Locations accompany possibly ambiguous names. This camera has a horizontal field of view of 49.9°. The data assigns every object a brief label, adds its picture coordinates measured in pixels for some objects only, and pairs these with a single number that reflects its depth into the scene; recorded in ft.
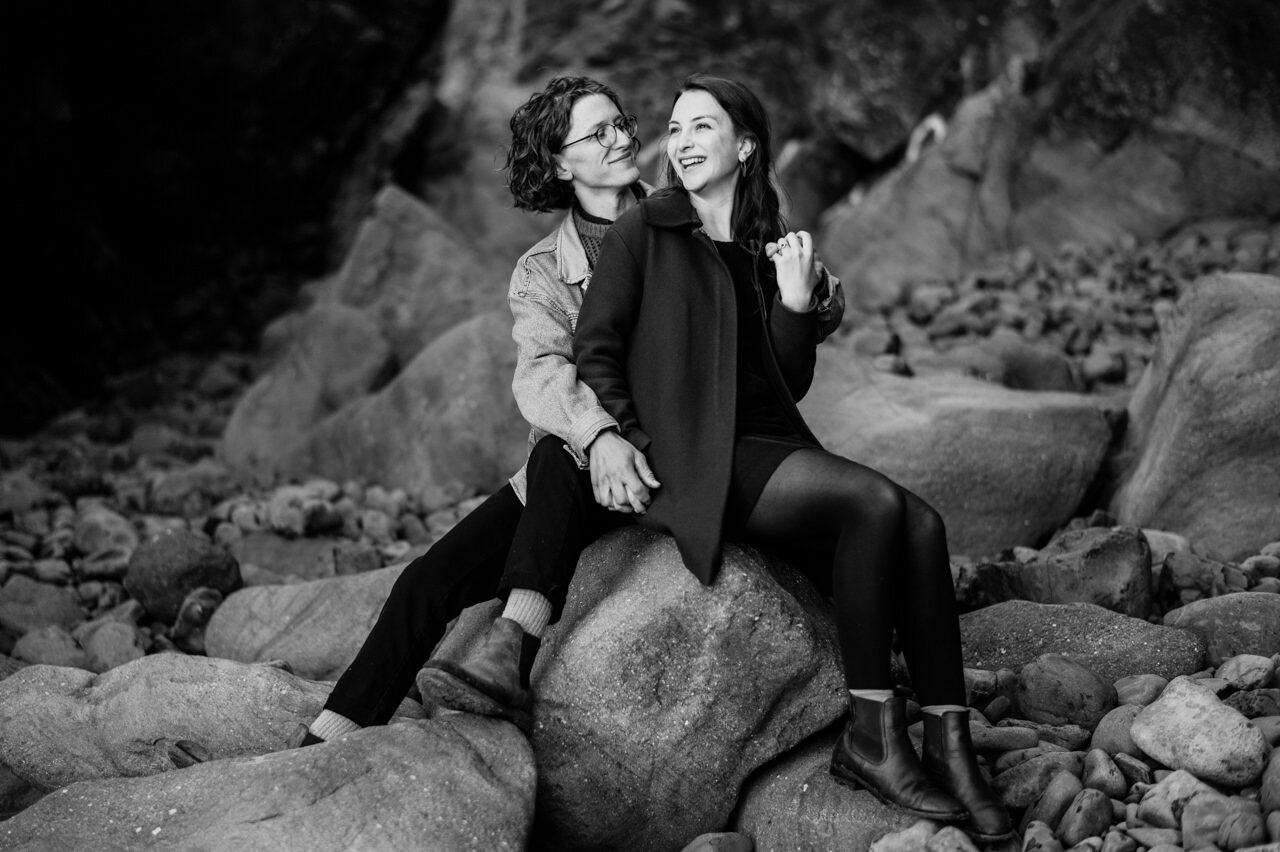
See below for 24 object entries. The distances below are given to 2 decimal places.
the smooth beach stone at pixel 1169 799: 10.65
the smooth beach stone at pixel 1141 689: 12.50
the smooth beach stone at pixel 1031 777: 11.21
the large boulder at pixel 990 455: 18.80
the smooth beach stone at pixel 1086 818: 10.53
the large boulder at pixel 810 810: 10.87
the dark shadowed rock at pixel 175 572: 18.49
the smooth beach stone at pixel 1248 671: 12.43
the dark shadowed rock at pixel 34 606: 18.38
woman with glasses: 11.38
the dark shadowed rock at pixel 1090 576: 14.97
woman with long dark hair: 10.71
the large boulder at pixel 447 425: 23.70
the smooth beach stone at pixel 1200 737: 10.92
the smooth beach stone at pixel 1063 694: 12.59
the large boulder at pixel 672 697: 11.55
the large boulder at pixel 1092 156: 33.14
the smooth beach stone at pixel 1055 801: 10.83
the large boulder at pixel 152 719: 12.95
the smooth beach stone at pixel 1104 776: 11.11
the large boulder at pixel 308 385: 28.96
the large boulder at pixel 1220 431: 17.25
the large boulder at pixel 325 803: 10.61
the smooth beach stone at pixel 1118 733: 11.72
